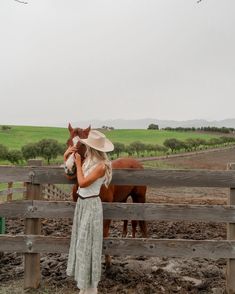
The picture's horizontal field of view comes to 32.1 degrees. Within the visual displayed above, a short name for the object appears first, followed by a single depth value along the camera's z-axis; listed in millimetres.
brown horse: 5652
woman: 4527
